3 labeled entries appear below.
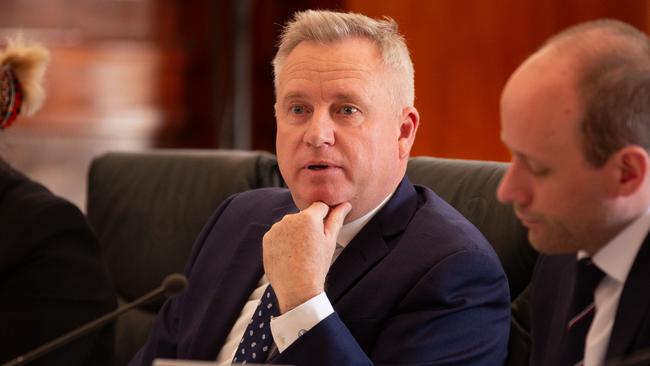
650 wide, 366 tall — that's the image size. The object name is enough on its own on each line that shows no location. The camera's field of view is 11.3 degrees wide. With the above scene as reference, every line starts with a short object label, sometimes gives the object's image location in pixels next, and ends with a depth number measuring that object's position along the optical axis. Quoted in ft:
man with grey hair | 12.25
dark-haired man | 11.26
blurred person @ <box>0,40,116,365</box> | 13.26
